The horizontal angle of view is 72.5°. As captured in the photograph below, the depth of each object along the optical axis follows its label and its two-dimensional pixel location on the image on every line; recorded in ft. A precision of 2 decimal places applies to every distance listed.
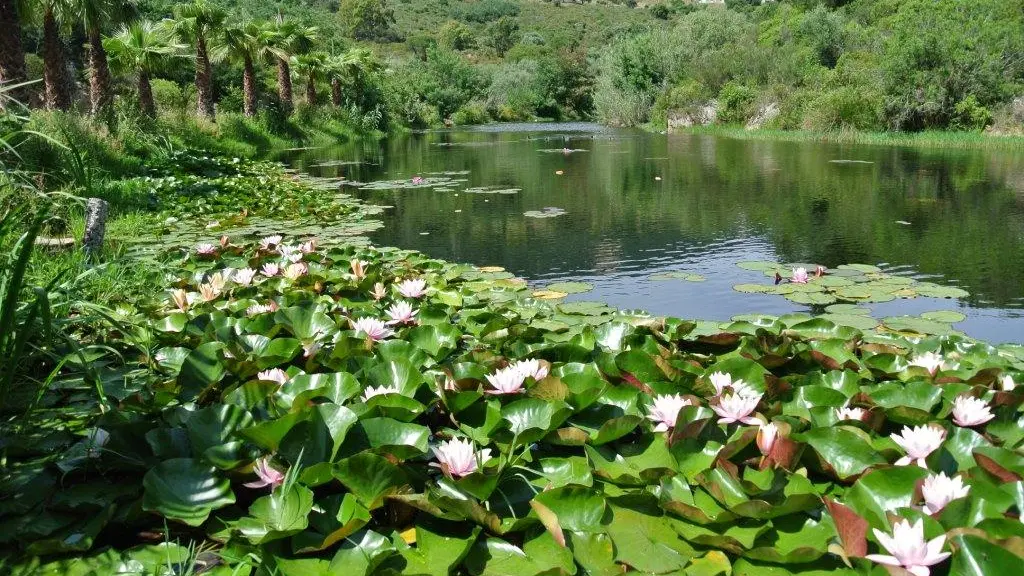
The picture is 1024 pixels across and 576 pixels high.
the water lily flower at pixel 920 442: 4.82
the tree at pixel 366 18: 227.40
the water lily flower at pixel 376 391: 5.70
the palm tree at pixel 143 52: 44.37
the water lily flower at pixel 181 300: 9.17
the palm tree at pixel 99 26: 36.37
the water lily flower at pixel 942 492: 4.17
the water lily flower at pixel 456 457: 4.72
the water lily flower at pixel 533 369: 6.29
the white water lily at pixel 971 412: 5.43
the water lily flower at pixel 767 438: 4.96
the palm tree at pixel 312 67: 79.61
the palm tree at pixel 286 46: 70.85
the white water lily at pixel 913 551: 3.66
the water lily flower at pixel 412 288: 9.96
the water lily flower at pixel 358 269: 11.39
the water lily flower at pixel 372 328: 7.81
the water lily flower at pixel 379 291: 10.24
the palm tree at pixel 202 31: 56.24
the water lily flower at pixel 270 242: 13.69
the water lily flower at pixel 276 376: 6.19
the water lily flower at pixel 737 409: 5.43
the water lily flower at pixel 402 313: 8.64
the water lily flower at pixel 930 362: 6.77
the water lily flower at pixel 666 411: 5.49
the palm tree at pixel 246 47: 62.95
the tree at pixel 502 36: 253.24
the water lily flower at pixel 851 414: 5.63
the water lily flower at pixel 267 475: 4.68
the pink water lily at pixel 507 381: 5.98
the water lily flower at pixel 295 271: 11.24
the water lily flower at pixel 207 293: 9.69
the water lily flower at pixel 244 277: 10.65
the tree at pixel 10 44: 26.68
